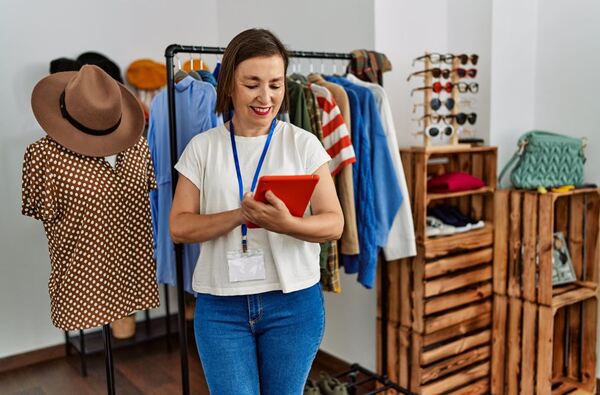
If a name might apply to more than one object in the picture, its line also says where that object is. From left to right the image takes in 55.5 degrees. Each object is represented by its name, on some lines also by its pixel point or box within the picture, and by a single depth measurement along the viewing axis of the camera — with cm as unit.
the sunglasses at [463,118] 260
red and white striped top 218
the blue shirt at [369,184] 231
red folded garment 257
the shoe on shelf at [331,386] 245
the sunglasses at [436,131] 251
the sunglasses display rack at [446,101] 252
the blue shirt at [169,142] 199
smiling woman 139
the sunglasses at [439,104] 253
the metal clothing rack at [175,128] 194
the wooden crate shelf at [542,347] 257
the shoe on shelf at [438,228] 256
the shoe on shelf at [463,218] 271
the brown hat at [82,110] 168
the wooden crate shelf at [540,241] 254
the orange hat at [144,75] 346
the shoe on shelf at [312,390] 238
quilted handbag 261
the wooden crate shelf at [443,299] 250
